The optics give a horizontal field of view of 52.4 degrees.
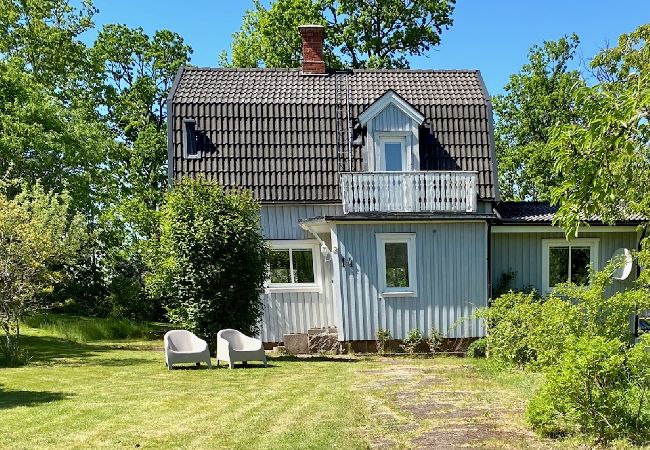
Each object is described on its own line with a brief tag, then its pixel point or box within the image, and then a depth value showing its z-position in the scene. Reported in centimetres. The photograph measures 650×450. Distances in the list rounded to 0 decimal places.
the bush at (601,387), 666
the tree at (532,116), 3291
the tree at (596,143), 542
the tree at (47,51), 3259
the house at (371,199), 1691
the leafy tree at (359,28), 3109
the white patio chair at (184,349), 1291
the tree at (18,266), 1398
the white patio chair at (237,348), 1329
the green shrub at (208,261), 1483
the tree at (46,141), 2517
